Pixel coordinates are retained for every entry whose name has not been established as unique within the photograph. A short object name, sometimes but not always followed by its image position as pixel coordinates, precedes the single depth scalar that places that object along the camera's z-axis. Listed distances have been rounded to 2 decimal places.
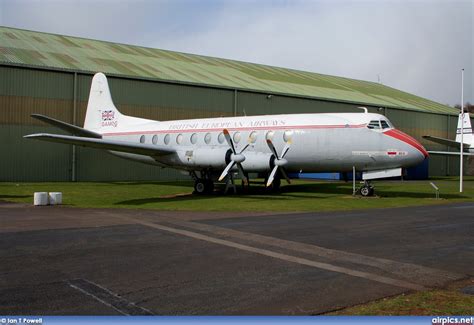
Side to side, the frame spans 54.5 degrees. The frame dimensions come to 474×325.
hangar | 32.47
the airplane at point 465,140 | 42.97
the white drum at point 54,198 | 18.23
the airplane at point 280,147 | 21.53
